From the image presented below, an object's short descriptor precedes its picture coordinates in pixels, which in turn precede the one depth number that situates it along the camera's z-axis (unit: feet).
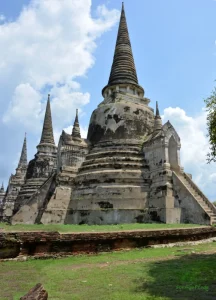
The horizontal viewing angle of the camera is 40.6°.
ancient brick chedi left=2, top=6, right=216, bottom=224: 60.64
